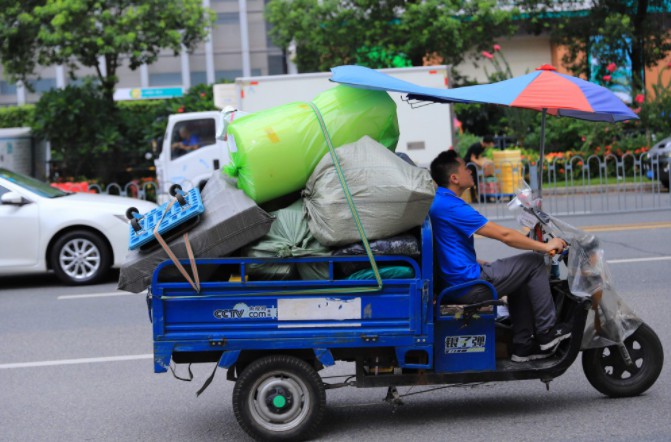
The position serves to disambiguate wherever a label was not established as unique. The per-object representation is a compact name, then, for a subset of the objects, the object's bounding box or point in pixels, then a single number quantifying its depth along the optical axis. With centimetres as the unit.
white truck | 1811
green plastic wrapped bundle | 532
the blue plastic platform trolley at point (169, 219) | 516
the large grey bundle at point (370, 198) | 511
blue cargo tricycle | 516
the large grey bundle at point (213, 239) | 513
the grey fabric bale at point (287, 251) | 518
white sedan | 1107
